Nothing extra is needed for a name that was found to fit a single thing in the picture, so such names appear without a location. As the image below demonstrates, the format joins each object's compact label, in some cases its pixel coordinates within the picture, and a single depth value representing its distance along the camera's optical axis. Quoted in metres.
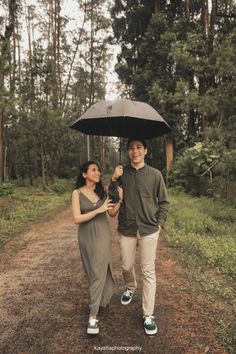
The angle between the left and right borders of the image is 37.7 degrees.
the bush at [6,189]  15.82
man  3.99
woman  3.95
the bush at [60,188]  20.03
